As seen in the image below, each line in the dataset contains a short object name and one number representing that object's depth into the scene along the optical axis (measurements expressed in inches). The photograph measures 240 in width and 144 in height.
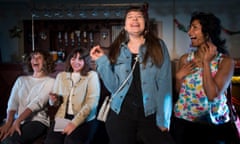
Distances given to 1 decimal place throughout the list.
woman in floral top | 66.7
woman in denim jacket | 59.1
